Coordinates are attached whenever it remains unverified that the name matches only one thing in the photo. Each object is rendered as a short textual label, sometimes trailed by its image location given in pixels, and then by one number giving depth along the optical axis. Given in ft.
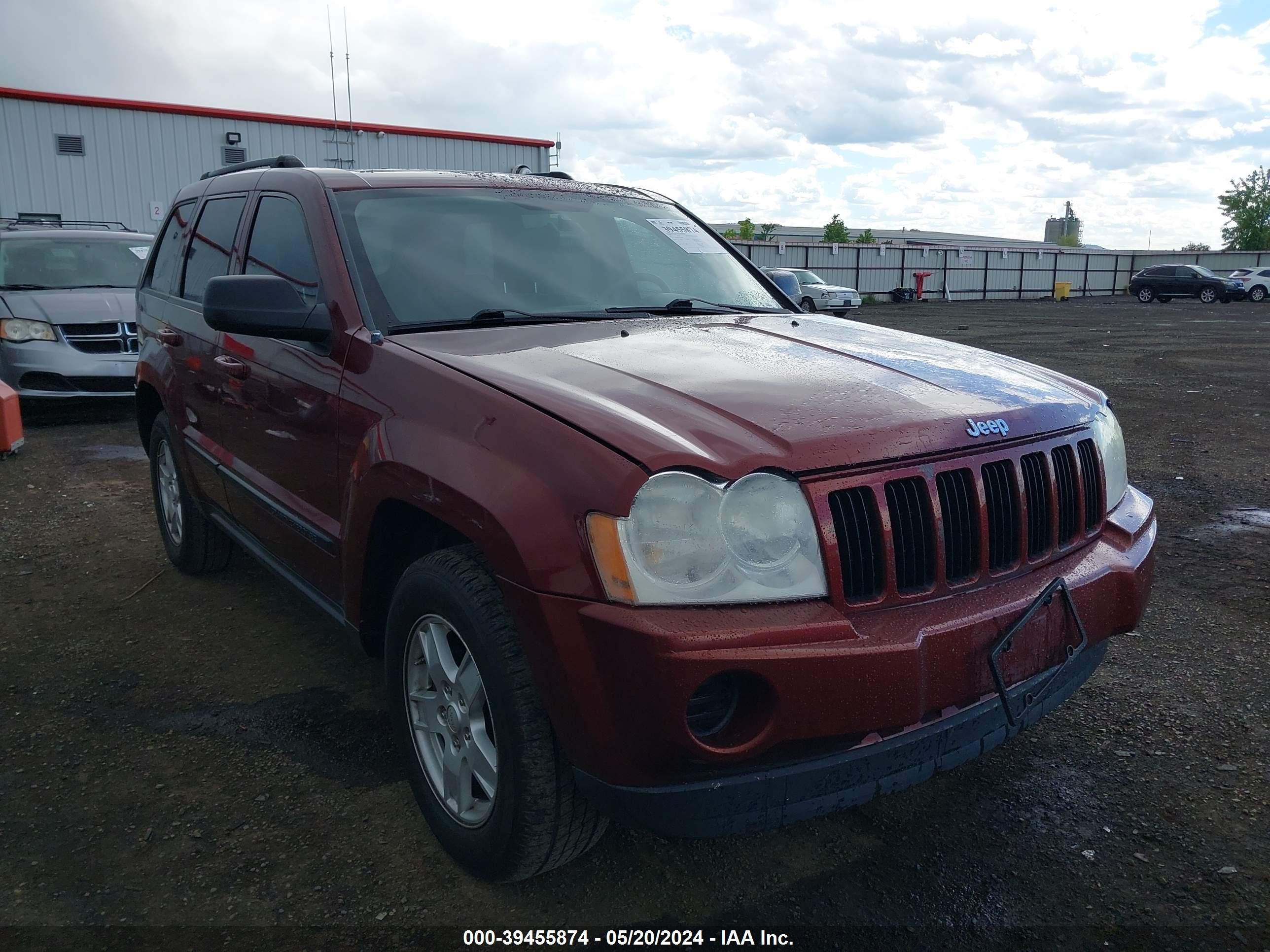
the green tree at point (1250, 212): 264.31
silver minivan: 28.32
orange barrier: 23.75
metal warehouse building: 78.54
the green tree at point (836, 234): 255.09
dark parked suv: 132.36
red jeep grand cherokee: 6.22
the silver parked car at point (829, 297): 94.68
